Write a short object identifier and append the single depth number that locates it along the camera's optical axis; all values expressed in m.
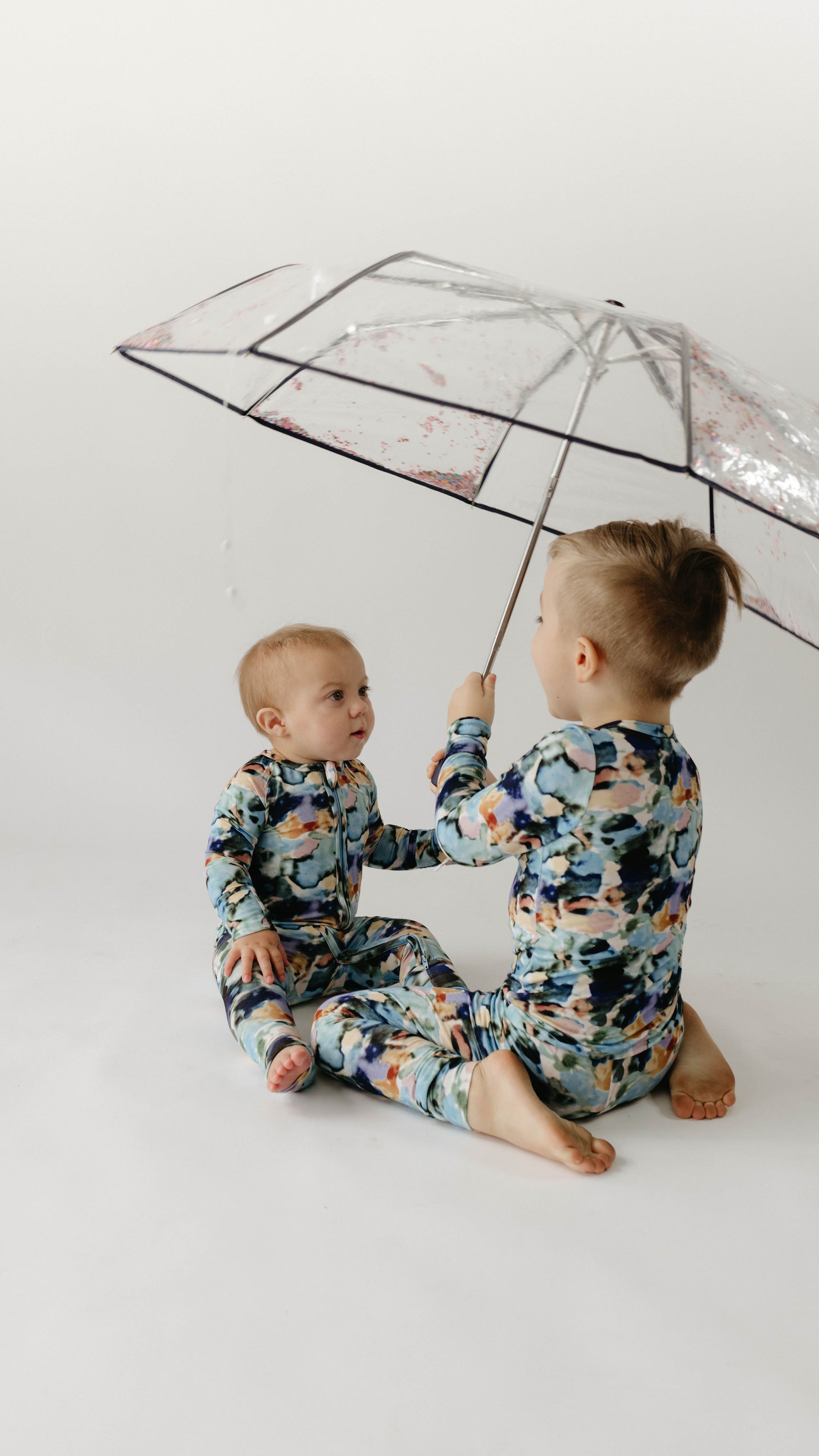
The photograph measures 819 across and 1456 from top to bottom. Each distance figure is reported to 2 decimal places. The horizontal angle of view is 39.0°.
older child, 1.59
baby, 1.99
